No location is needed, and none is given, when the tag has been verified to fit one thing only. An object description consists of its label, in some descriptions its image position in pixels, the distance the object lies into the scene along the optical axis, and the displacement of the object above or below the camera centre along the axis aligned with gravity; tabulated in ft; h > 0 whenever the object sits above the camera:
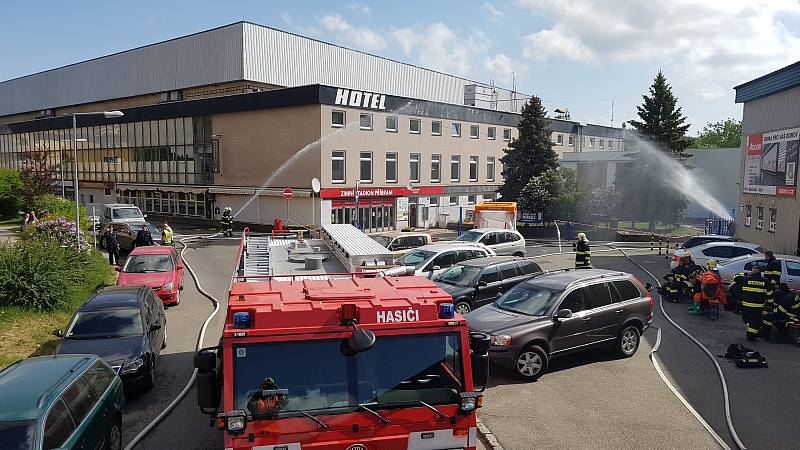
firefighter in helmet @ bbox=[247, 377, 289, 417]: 17.03 -6.25
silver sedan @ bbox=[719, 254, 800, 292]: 54.80 -7.78
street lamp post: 66.84 -4.17
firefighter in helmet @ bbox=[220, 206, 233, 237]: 116.67 -7.86
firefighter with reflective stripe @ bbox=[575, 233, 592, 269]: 61.31 -6.97
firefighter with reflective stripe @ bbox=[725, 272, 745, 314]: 51.97 -9.67
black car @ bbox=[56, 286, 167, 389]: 32.91 -9.06
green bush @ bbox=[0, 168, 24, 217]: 130.31 -3.10
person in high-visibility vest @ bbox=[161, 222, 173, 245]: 85.71 -7.68
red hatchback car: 56.39 -8.85
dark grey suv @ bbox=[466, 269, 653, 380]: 34.88 -8.19
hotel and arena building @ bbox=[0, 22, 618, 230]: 123.34 +12.11
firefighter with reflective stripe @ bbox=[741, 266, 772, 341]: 43.34 -8.11
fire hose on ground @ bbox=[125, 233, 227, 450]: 27.37 -11.75
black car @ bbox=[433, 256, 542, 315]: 47.83 -7.82
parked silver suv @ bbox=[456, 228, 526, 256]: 76.79 -7.09
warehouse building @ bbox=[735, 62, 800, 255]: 82.33 +3.98
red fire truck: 17.02 -5.76
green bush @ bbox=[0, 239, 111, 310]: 48.73 -8.20
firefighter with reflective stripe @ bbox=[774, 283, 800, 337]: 43.80 -8.96
